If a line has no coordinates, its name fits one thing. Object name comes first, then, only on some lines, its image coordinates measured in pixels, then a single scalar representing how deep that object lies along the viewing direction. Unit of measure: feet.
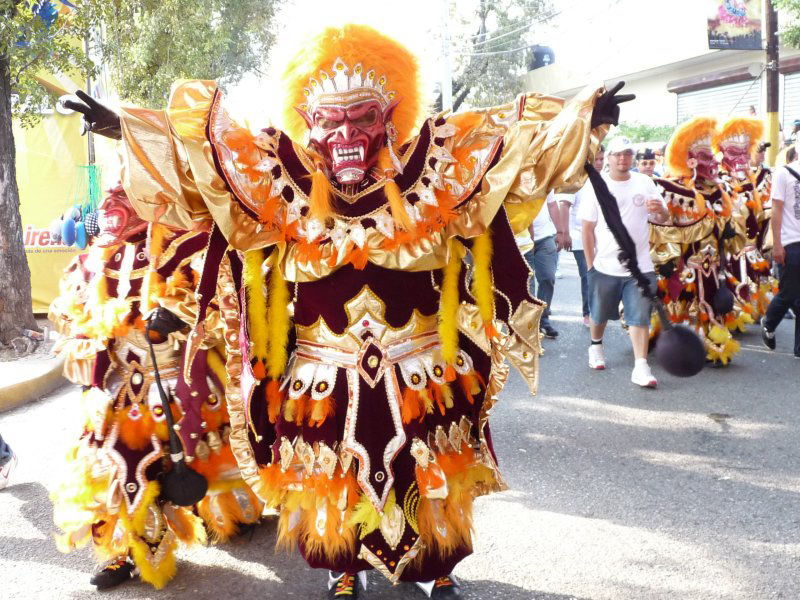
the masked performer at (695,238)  20.66
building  66.59
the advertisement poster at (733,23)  49.32
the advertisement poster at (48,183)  29.50
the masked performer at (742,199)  22.12
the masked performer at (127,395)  10.09
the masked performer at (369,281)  8.51
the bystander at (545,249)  23.35
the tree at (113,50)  23.43
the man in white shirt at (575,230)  24.40
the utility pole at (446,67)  62.28
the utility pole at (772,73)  40.93
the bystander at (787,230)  20.10
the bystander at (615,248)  18.79
